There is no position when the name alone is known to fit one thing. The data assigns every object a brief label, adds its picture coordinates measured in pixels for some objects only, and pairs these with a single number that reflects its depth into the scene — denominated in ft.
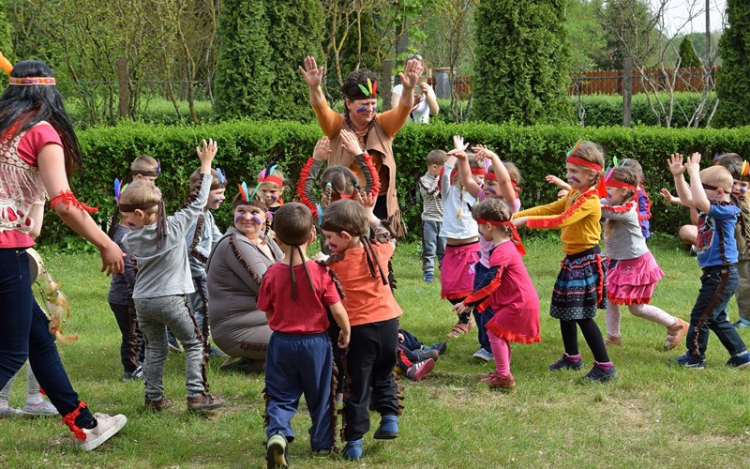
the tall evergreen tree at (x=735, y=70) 47.67
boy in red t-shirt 15.16
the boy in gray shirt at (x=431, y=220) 35.01
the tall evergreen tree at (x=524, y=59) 44.96
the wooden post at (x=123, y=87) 45.96
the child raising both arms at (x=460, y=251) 25.25
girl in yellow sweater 20.63
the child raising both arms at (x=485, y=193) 21.62
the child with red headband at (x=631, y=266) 22.88
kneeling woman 20.84
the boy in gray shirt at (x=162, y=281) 17.06
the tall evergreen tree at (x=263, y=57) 44.96
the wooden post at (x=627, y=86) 51.93
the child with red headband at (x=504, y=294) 19.93
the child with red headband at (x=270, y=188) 23.63
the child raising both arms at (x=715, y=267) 21.57
